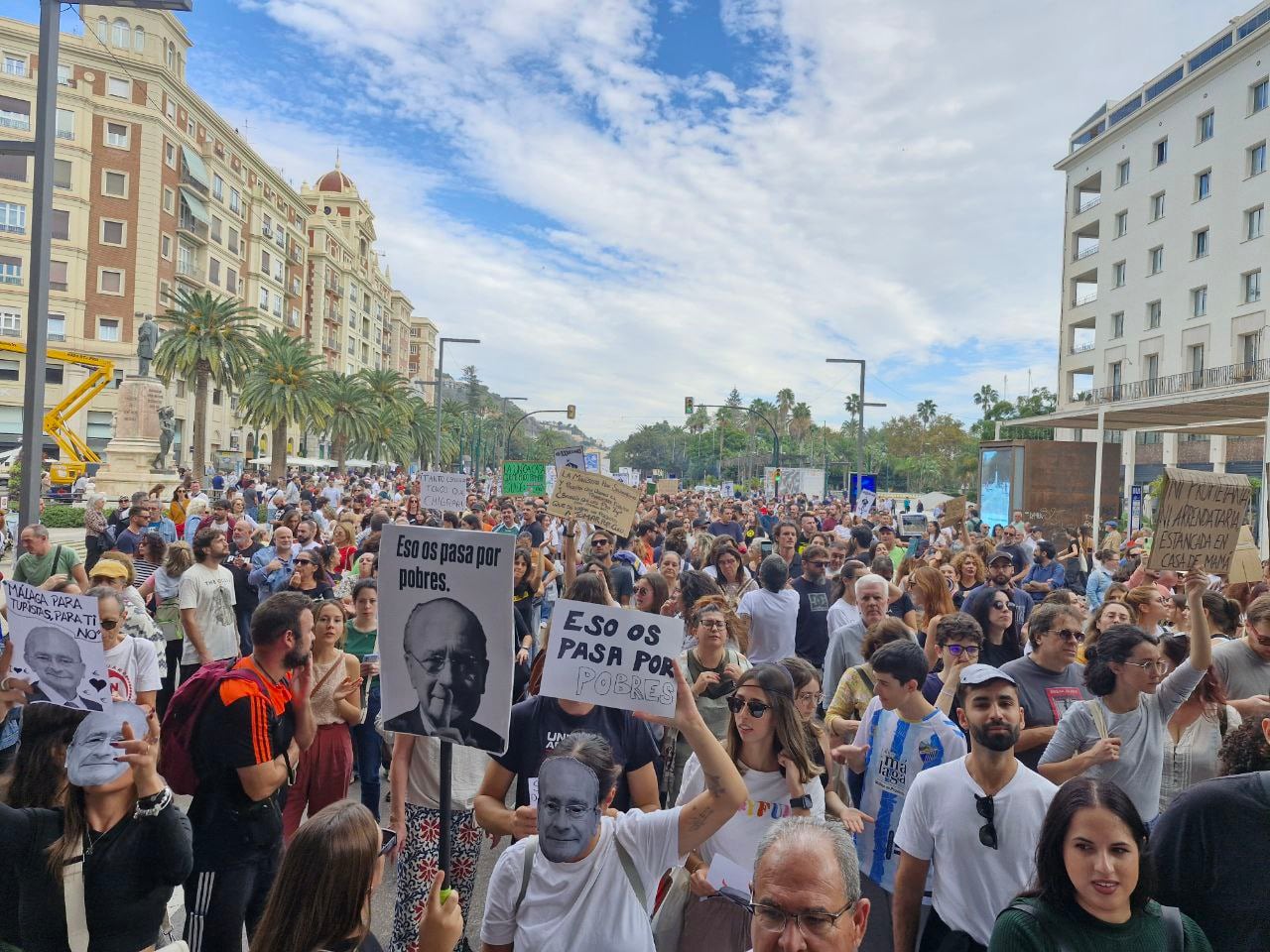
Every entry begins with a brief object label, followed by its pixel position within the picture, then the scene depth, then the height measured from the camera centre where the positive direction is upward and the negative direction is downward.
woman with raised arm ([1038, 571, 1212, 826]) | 3.86 -0.95
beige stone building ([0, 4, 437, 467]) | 52.09 +15.71
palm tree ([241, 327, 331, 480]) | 46.44 +3.77
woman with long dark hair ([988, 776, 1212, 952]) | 2.40 -1.06
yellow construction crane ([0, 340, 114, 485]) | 31.39 +0.84
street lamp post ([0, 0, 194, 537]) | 7.07 +1.73
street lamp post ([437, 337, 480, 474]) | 29.66 +4.09
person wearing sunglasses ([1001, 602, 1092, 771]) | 4.43 -0.89
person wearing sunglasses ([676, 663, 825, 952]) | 3.33 -1.07
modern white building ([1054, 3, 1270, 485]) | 38.06 +12.44
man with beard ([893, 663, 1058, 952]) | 3.05 -1.16
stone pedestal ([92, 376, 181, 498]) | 26.83 +0.33
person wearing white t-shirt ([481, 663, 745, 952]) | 2.68 -1.18
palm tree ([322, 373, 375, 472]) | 53.06 +3.15
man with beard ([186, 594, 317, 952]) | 3.44 -1.36
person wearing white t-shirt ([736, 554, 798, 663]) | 7.13 -1.03
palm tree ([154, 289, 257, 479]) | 41.75 +5.24
